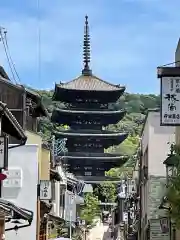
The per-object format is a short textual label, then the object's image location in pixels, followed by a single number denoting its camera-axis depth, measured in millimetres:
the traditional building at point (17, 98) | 34250
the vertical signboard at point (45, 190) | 34125
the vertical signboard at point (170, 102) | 20891
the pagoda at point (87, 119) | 101938
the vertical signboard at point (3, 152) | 20766
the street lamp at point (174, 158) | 19516
